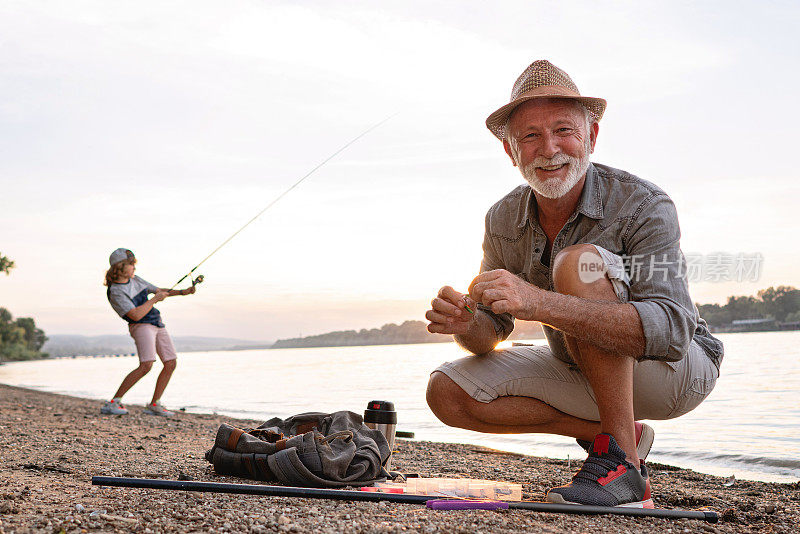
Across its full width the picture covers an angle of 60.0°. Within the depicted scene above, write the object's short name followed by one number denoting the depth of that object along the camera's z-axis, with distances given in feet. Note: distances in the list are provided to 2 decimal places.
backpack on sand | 9.68
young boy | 25.31
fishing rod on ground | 8.25
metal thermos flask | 11.73
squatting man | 8.82
